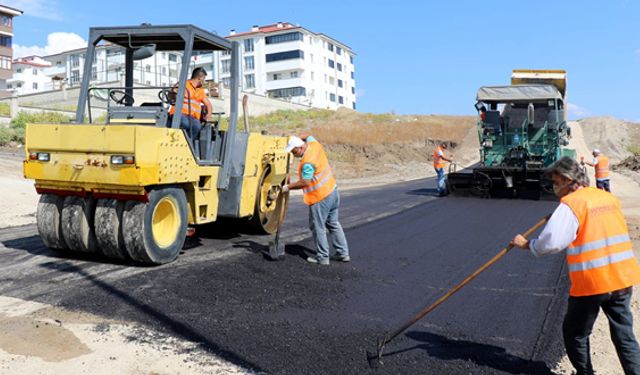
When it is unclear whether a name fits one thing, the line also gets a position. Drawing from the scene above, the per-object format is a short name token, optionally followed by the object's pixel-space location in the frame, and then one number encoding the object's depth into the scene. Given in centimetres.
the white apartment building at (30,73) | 7850
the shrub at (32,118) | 2358
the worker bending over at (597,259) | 331
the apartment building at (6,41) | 5441
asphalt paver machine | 1408
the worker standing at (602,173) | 1423
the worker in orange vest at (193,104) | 636
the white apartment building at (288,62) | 6550
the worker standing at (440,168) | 1512
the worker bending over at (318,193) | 649
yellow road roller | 554
